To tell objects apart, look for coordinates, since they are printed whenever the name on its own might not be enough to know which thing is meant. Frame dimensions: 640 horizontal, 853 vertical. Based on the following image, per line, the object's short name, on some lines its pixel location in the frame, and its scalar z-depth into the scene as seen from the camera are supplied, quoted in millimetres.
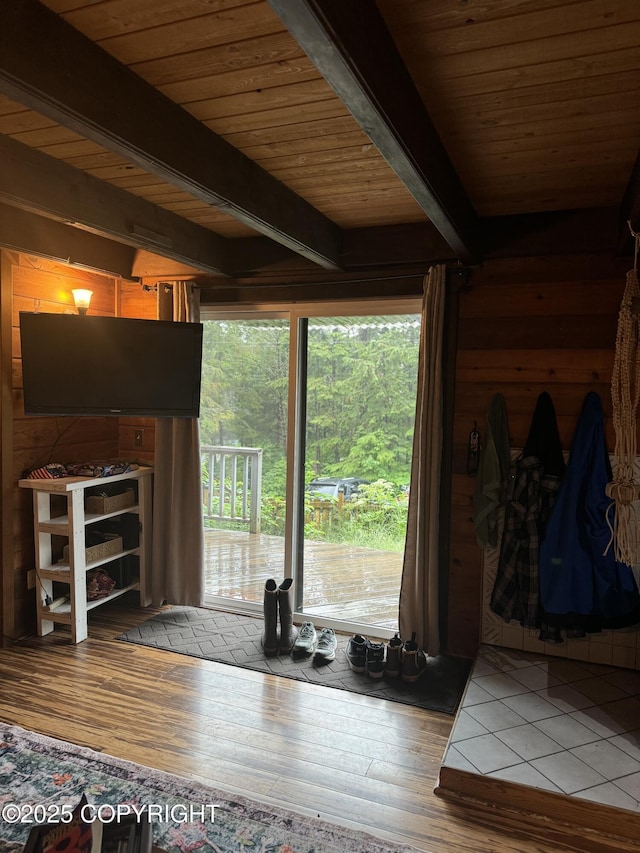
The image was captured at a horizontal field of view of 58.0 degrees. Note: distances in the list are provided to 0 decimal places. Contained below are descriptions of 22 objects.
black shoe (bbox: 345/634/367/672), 3008
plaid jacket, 2912
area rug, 1847
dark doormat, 2799
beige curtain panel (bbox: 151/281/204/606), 3586
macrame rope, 2246
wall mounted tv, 3129
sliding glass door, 3377
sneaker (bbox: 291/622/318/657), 3145
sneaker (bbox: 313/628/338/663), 3085
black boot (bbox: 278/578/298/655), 3207
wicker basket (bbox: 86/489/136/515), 3441
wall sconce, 3373
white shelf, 3188
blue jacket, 2766
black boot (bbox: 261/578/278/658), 3186
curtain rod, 3010
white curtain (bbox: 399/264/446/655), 3025
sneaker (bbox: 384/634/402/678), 2936
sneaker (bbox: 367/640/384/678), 2932
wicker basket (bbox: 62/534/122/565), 3355
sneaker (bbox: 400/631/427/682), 2877
